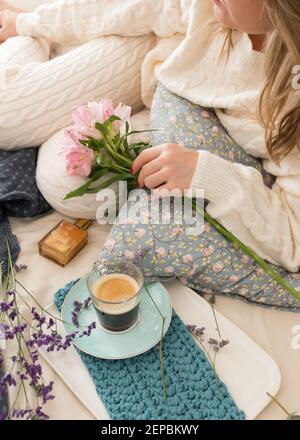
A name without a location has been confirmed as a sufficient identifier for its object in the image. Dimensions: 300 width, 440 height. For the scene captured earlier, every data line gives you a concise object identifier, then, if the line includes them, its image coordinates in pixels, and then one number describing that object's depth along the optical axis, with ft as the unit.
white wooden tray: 2.75
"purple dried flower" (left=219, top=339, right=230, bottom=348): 2.92
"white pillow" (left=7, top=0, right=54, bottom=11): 4.77
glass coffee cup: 2.78
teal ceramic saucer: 2.86
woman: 3.00
